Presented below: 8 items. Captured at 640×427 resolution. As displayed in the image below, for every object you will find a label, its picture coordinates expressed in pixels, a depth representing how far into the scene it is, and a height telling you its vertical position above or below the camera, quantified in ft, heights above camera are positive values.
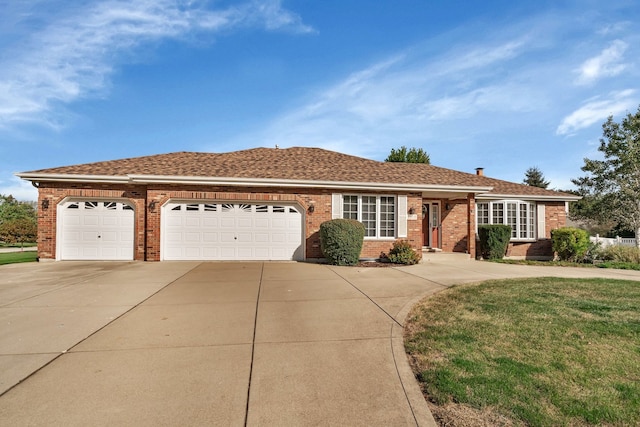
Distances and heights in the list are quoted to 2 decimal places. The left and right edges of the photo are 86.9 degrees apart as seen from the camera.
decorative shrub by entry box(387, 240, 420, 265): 40.78 -3.86
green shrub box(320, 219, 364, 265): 38.42 -2.04
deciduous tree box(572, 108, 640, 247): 78.79 +11.27
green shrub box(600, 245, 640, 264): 46.50 -4.41
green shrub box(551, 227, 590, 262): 48.57 -2.92
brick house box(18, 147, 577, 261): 40.65 +1.90
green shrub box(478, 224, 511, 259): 48.21 -2.46
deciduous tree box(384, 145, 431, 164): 108.06 +21.46
